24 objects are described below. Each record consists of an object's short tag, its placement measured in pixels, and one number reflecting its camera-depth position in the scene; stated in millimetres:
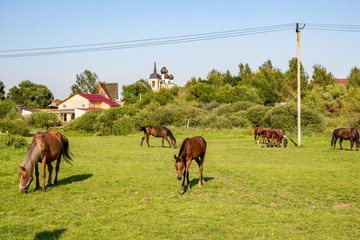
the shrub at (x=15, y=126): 38594
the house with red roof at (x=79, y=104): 82562
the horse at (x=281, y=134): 26094
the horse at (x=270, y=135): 25600
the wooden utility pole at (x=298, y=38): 25969
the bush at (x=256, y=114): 46750
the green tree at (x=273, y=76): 80250
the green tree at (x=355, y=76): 74200
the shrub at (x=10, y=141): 21280
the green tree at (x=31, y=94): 103688
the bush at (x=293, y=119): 37531
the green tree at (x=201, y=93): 75625
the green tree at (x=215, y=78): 101006
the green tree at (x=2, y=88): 105219
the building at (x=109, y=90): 118500
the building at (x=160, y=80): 172850
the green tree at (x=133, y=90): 117812
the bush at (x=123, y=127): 44184
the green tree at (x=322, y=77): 69188
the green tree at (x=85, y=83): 117000
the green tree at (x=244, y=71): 105188
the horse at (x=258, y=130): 27577
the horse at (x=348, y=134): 21984
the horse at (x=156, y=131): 25656
